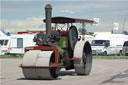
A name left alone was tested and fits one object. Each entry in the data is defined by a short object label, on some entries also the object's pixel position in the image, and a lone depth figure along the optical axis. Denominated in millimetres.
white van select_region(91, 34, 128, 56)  38969
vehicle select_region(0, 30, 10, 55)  42719
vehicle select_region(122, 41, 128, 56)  37531
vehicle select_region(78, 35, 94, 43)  48269
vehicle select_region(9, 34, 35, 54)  41094
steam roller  15539
